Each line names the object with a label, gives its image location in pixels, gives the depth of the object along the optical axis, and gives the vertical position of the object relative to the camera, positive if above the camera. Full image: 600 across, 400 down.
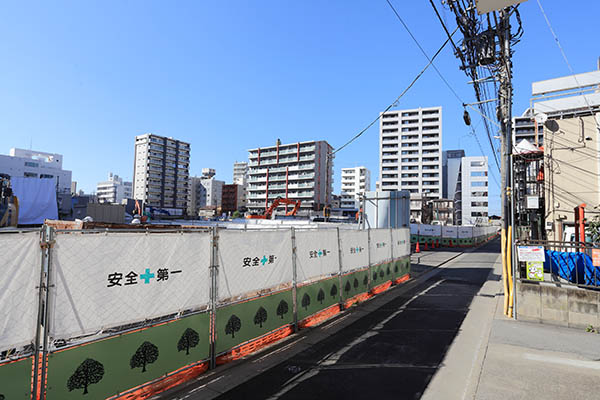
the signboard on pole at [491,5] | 6.64 +4.63
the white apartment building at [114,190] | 153.80 +11.45
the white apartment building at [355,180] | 136.62 +16.04
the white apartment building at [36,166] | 89.00 +13.60
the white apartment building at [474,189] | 88.44 +8.11
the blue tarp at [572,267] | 8.01 -1.33
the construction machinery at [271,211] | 43.28 +0.62
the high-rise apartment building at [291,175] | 94.94 +12.46
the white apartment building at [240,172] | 151.60 +21.09
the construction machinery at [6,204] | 26.12 +0.69
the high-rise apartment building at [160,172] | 106.03 +14.27
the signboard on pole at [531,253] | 8.03 -0.90
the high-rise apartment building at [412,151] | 95.69 +20.59
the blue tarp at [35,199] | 33.62 +1.46
